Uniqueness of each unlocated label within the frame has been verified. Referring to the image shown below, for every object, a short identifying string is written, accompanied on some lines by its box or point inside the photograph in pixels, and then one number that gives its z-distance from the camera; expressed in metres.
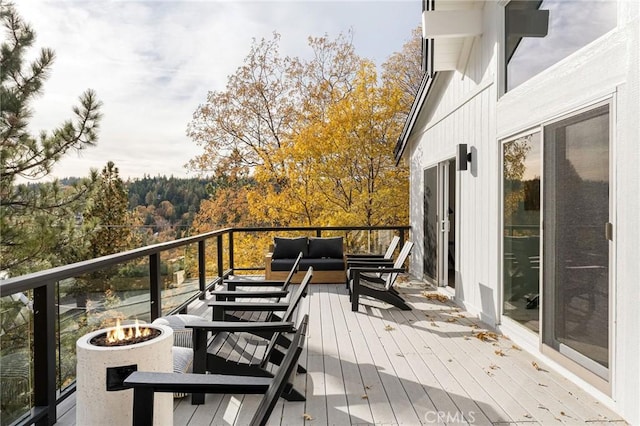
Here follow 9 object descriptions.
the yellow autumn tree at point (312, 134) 11.81
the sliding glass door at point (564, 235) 3.11
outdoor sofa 8.20
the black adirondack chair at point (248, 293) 4.03
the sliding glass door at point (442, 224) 7.21
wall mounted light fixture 5.89
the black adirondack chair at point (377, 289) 5.97
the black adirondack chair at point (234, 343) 2.78
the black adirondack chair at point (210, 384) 1.57
